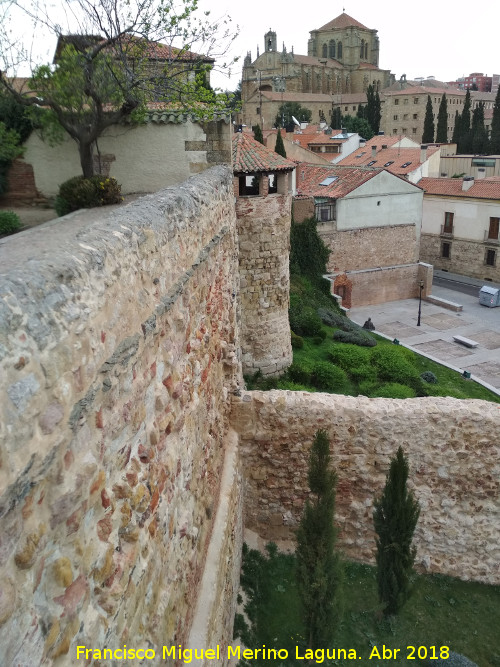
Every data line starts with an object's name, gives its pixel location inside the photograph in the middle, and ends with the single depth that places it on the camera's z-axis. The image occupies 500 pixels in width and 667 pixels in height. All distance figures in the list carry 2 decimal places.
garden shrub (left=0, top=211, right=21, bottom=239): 7.76
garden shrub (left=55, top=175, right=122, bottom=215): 8.30
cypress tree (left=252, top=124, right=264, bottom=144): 26.77
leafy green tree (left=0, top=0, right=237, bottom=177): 8.13
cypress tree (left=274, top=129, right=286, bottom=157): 27.14
